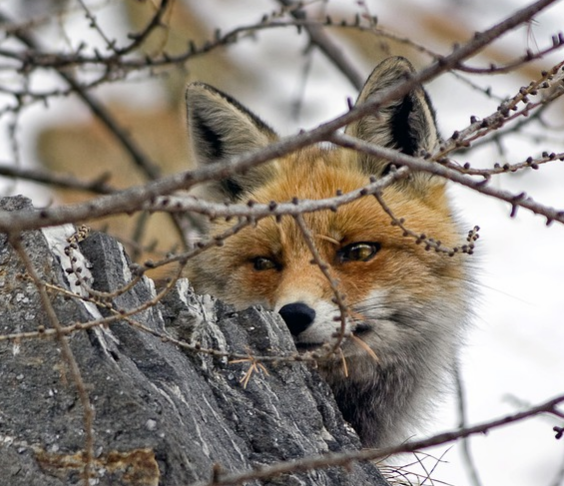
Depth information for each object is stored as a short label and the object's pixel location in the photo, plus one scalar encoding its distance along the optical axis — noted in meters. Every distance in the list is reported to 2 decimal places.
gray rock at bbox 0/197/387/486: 6.85
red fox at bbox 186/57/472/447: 10.43
